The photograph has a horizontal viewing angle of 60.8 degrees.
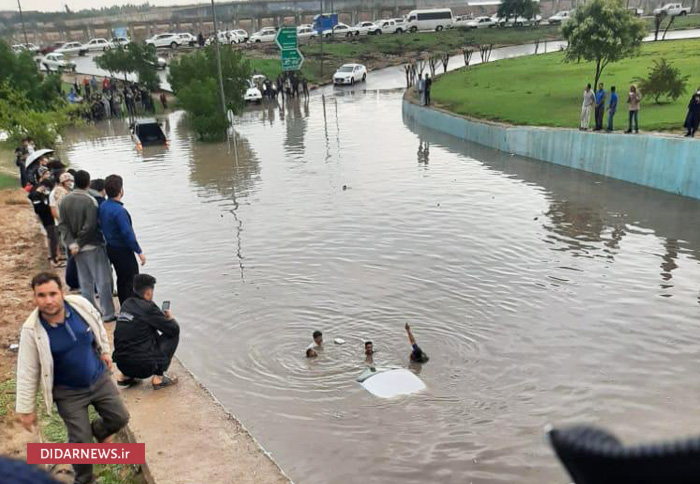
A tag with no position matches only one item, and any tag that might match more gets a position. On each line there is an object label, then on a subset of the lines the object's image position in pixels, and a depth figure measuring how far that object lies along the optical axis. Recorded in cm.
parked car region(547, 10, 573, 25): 7253
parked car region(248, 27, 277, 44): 6238
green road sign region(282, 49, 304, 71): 3784
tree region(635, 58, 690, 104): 2145
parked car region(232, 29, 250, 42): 6312
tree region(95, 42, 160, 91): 4134
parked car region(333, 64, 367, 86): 4791
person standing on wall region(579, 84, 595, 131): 1841
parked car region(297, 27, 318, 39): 6794
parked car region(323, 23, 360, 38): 6712
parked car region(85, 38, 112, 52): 6353
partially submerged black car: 2583
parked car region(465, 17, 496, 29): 7125
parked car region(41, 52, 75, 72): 4715
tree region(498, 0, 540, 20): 7138
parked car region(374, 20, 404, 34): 6850
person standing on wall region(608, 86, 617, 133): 1794
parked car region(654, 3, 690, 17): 6794
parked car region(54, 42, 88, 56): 6161
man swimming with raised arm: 779
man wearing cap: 894
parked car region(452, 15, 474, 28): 7057
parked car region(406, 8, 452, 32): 6900
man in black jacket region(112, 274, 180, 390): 595
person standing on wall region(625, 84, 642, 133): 1706
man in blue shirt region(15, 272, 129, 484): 432
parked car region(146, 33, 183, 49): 6009
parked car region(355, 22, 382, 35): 6819
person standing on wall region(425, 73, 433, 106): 2897
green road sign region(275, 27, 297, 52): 3696
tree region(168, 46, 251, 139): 2673
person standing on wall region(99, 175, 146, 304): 713
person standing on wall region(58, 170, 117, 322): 737
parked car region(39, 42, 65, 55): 5899
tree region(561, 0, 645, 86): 2252
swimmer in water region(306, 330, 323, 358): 803
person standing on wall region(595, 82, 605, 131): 1820
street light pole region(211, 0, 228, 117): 2674
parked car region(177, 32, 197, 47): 6106
